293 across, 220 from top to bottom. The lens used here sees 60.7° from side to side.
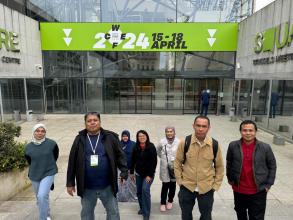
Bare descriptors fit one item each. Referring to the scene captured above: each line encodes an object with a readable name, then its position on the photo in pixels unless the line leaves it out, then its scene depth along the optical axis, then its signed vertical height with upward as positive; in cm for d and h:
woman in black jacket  381 -126
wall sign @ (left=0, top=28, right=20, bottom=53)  1155 +193
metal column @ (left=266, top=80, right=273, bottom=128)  1099 -77
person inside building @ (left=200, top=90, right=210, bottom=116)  1440 -104
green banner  1470 +267
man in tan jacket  295 -104
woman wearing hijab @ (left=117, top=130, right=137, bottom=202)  432 -186
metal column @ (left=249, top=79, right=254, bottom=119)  1307 -68
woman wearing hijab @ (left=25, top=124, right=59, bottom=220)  365 -125
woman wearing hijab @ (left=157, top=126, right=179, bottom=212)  399 -119
